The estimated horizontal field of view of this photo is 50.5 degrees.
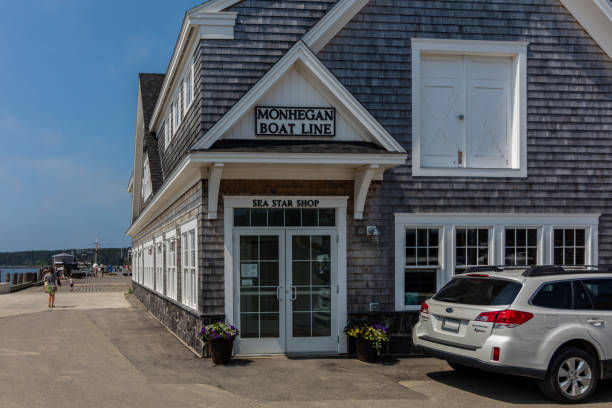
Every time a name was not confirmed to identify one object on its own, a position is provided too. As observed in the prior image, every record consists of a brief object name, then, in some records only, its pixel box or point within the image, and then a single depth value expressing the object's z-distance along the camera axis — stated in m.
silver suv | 8.12
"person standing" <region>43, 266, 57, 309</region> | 24.28
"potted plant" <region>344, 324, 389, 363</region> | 11.08
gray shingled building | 11.28
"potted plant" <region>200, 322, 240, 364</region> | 10.70
